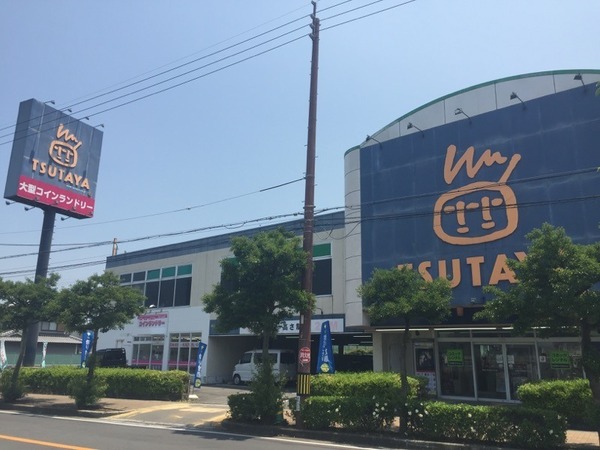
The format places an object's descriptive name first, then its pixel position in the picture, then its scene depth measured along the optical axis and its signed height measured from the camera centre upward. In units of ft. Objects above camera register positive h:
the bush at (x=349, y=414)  40.19 -4.50
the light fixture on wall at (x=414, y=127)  67.67 +30.58
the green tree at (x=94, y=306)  60.95 +5.61
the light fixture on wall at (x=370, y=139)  72.20 +30.87
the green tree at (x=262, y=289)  47.44 +6.22
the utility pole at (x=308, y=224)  44.57 +12.13
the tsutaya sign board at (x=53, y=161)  93.66 +36.71
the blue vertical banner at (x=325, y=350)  68.23 +0.84
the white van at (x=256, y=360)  84.94 -1.41
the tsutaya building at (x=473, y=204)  56.08 +18.36
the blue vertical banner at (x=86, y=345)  94.90 +1.38
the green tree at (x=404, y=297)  40.42 +4.97
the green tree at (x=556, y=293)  32.27 +4.41
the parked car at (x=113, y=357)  104.83 -0.85
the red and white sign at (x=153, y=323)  108.47 +6.59
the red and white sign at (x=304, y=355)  44.55 +0.11
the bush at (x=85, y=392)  58.13 -4.46
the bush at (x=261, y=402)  45.19 -4.13
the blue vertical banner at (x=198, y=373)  79.78 -2.98
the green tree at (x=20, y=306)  66.69 +5.97
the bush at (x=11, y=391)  65.51 -5.07
